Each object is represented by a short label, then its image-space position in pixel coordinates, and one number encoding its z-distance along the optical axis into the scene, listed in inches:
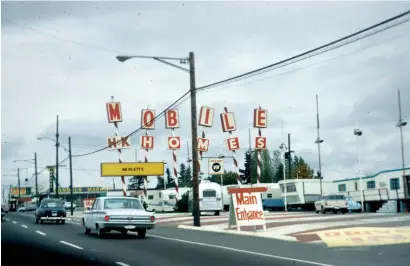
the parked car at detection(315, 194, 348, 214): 1721.2
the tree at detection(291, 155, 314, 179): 4419.8
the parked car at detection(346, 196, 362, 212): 1907.0
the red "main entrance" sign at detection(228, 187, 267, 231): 986.1
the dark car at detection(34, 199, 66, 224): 1435.8
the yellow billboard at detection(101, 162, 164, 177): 2351.9
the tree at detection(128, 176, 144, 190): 6934.1
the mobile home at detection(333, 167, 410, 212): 1782.7
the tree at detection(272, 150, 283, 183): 5144.2
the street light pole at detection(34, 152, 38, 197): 3933.6
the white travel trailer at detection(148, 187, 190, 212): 2598.4
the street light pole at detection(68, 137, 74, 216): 2519.7
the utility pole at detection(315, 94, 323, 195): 2325.5
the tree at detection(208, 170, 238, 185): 5191.9
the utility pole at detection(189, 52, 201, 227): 1198.3
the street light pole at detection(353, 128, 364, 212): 2176.9
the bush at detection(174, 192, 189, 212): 2156.7
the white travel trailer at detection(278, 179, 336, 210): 2092.8
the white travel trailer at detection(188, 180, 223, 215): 1854.1
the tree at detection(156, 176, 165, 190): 6394.7
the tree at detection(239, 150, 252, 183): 5059.1
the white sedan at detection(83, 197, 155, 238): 864.9
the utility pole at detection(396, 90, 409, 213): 1658.5
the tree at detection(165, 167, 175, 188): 6801.2
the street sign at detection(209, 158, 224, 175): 1696.6
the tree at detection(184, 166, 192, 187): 6182.1
